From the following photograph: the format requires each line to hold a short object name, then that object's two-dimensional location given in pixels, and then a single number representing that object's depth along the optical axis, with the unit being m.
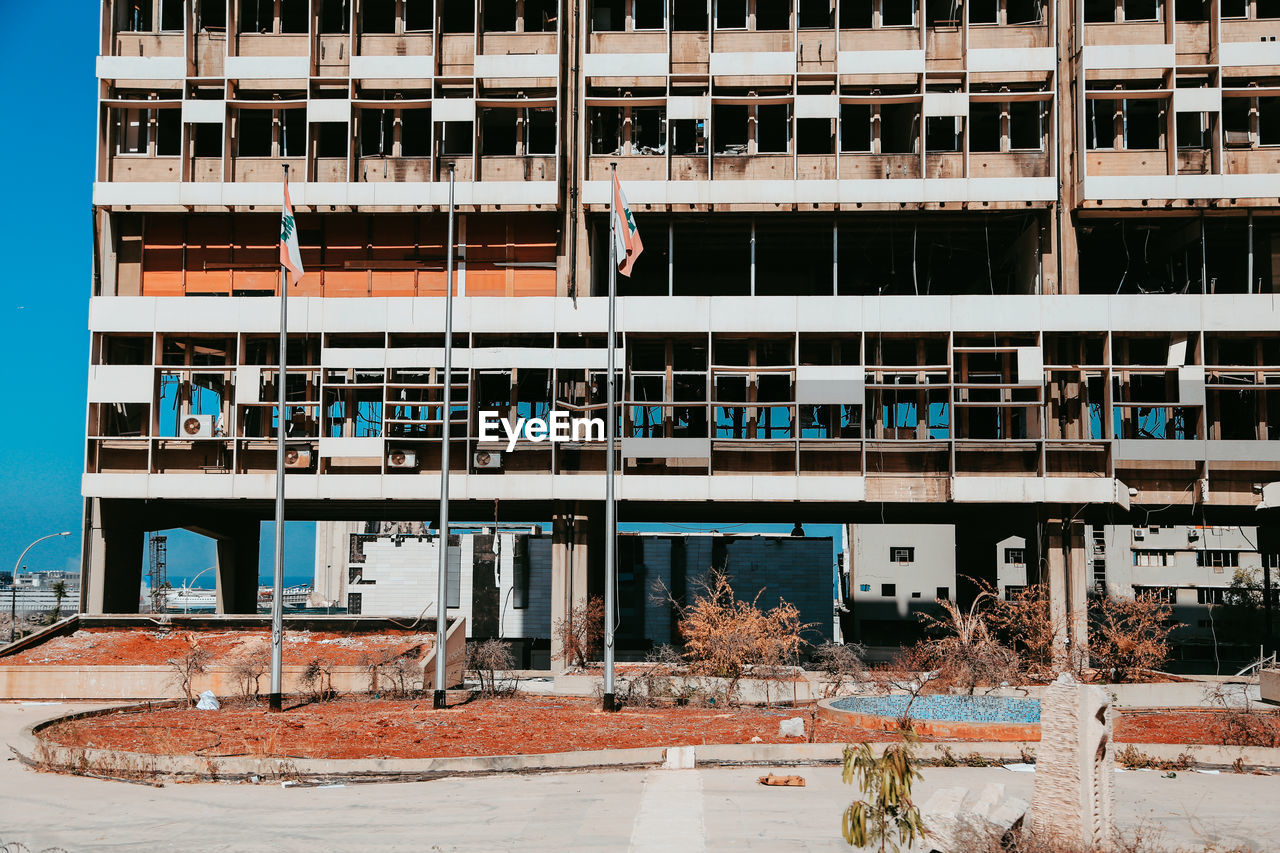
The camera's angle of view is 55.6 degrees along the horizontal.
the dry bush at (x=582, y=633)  40.94
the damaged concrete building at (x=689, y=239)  41.56
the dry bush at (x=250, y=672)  32.47
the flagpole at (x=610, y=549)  28.95
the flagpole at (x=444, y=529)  29.23
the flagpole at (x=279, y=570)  29.50
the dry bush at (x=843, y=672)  29.03
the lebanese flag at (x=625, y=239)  31.73
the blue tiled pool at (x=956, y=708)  25.12
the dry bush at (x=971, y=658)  26.59
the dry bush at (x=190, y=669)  31.09
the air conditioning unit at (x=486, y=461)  42.47
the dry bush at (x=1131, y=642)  33.69
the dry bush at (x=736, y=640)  32.44
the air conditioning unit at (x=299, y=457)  43.03
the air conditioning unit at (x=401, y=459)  42.44
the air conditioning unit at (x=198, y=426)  43.06
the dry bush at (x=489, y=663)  32.69
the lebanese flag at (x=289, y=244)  31.80
